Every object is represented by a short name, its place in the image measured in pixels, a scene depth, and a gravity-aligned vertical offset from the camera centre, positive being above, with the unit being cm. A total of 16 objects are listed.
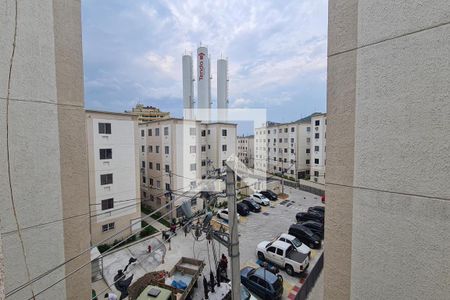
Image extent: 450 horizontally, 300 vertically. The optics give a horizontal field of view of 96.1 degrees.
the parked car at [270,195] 2105 -554
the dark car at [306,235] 1120 -535
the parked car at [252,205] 1750 -550
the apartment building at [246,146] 4550 -86
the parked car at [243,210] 1656 -554
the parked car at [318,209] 1555 -526
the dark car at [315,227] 1230 -533
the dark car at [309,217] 1430 -538
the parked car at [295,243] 986 -512
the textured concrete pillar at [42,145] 290 -2
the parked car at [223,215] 1512 -543
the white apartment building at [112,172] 1266 -191
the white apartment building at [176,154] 1711 -108
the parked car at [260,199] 1906 -540
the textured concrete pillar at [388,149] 186 -8
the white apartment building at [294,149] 2628 -104
